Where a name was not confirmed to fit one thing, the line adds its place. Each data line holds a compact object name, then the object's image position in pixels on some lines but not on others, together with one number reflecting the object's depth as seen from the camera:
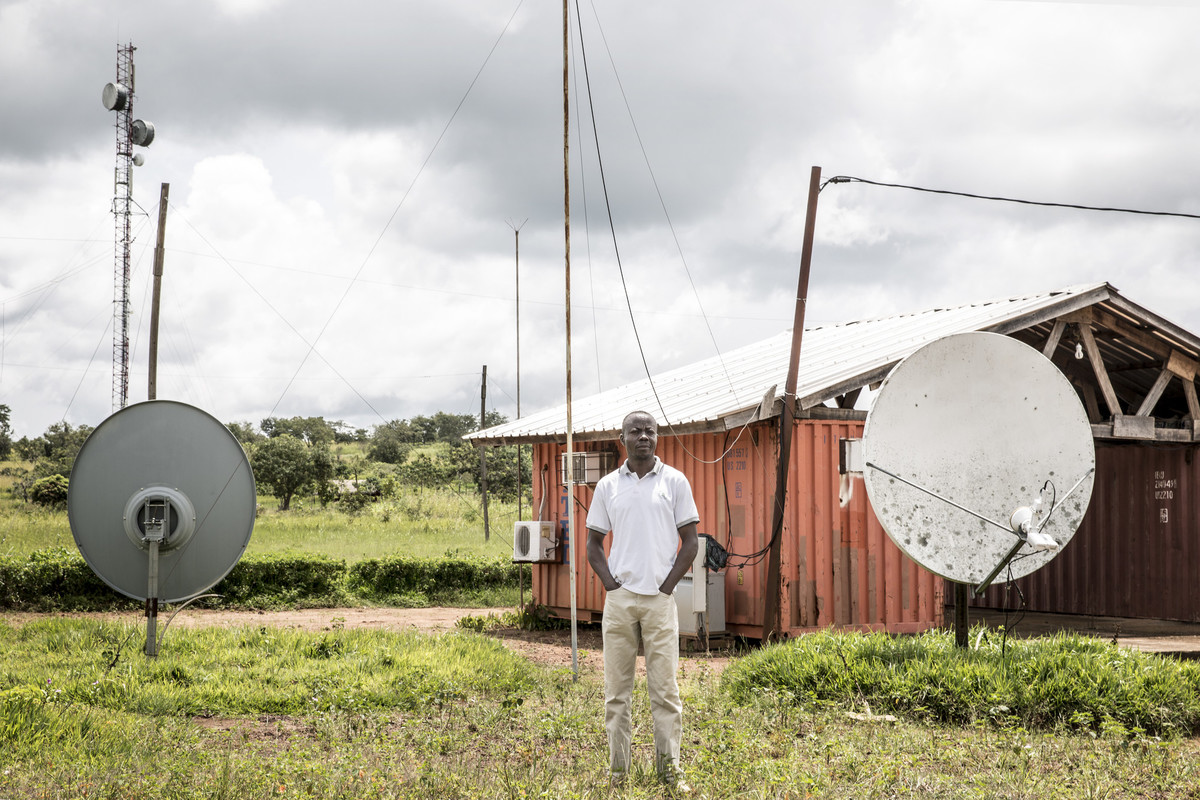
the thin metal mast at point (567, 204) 9.20
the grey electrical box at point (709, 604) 10.88
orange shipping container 11.07
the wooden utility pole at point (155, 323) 19.58
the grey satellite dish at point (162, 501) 8.70
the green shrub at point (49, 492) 30.06
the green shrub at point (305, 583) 15.12
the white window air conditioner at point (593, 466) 12.51
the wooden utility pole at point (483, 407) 26.33
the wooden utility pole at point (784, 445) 10.52
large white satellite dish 8.08
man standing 5.34
